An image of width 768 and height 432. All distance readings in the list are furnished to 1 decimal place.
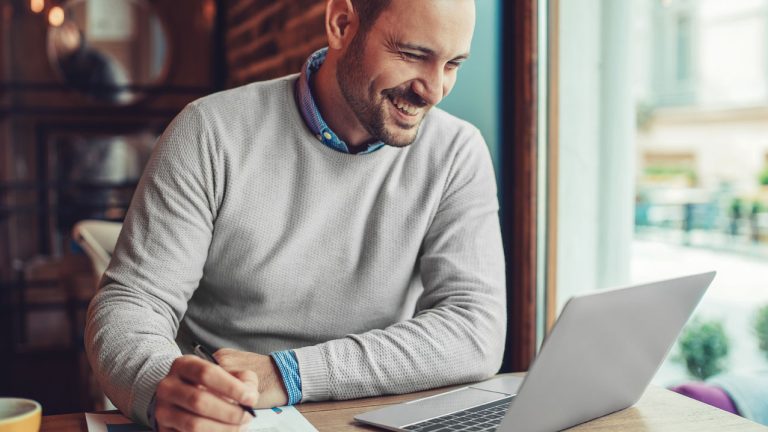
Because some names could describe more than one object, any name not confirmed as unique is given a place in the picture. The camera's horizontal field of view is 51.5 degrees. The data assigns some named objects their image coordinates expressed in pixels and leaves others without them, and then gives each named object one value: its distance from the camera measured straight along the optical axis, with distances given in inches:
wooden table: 40.3
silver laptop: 35.0
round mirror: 164.4
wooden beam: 81.5
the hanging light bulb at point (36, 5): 163.5
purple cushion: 65.6
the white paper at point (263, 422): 39.2
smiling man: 48.9
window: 83.3
